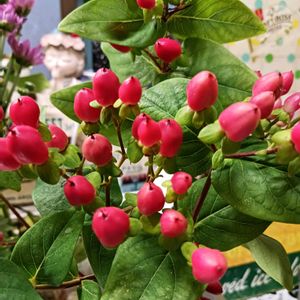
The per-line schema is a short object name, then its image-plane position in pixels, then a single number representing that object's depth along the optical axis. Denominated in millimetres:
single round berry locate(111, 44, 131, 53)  337
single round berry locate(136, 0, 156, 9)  292
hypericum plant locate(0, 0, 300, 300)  227
